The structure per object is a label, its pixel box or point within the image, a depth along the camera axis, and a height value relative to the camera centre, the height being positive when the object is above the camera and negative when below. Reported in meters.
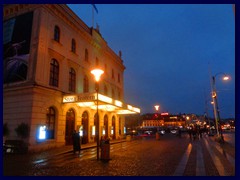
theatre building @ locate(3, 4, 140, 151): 17.58 +3.41
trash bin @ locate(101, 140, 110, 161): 12.21 -2.04
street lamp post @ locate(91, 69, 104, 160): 13.43 +2.57
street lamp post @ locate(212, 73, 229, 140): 24.96 +3.20
